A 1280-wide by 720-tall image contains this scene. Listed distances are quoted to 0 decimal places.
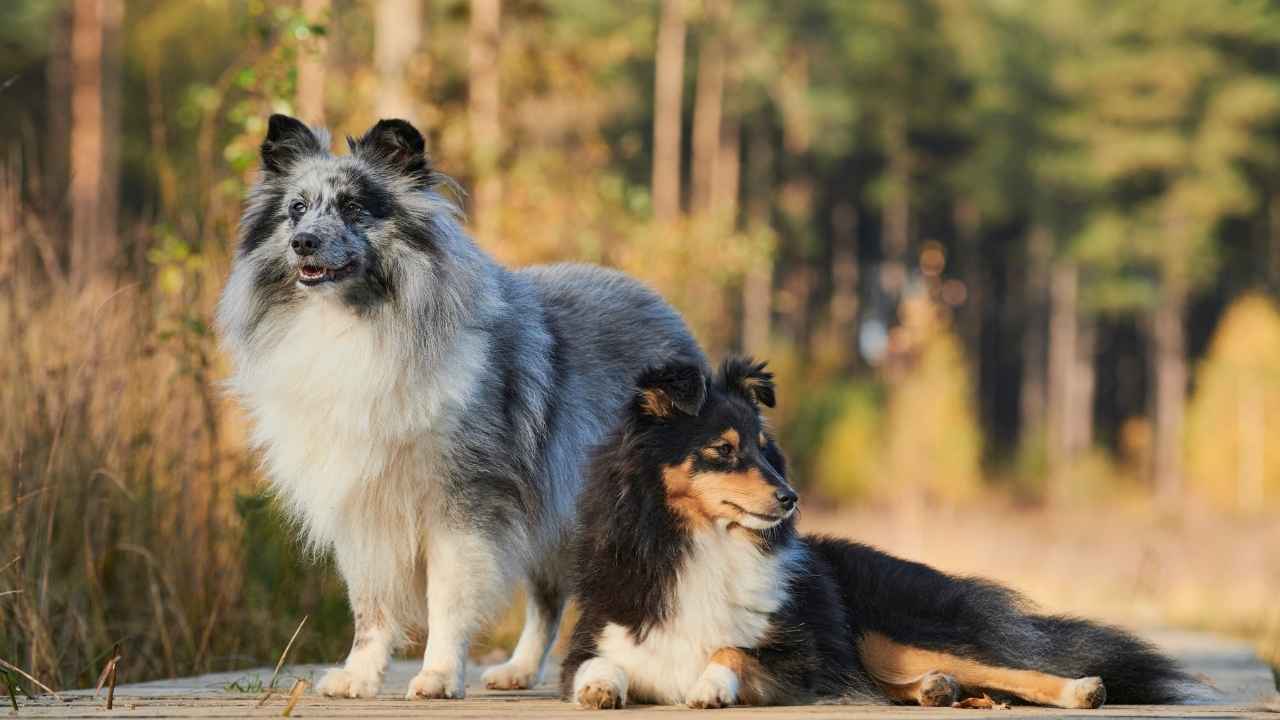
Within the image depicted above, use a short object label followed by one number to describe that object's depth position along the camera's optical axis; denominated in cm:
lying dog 541
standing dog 570
